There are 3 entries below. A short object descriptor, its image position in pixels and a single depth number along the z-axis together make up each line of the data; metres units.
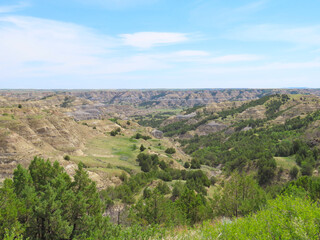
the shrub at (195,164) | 78.26
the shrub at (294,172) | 53.41
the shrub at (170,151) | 87.69
